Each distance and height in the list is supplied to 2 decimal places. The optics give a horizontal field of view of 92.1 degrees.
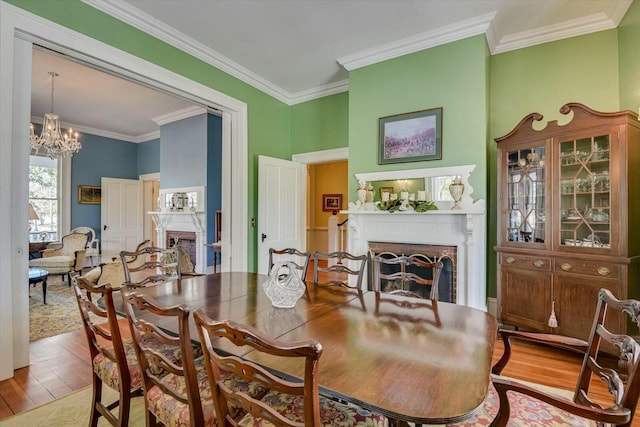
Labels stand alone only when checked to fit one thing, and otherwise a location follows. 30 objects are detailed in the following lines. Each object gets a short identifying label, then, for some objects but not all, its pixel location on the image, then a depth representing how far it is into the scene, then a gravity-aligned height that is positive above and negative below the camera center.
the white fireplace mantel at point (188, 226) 5.65 -0.19
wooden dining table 0.87 -0.50
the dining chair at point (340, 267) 2.19 -0.38
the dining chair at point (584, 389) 0.86 -0.54
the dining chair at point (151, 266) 2.28 -0.40
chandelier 4.93 +1.24
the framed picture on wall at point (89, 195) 6.73 +0.47
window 6.15 +0.39
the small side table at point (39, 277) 3.65 -0.73
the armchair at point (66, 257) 4.94 -0.69
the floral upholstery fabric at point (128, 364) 1.49 -0.76
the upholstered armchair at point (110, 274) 3.47 -0.69
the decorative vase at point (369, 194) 3.57 +0.25
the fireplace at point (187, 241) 5.79 -0.48
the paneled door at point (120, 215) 7.04 +0.02
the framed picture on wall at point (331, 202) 8.26 +0.38
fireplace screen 3.12 -0.54
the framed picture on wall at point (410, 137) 3.25 +0.87
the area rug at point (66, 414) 1.81 -1.22
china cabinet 2.37 -0.02
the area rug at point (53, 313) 3.20 -1.17
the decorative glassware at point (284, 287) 1.68 -0.39
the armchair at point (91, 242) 6.27 -0.58
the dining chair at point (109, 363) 1.36 -0.74
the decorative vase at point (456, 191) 3.01 +0.25
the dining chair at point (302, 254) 2.39 -0.32
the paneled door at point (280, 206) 4.07 +0.14
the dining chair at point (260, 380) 0.74 -0.43
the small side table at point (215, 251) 5.15 -0.63
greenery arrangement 3.18 +0.11
